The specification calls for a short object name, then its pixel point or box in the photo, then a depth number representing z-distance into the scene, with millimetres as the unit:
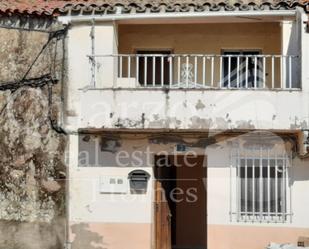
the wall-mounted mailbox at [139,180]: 14445
